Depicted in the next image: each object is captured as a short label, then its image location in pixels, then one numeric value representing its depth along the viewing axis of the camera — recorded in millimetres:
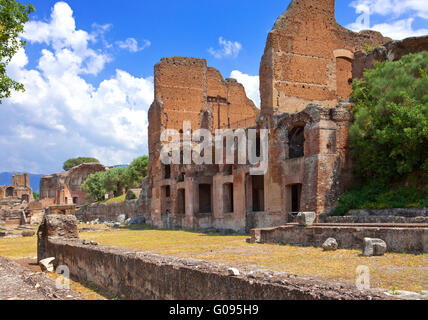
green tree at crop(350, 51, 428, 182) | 14953
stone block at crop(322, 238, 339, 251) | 12117
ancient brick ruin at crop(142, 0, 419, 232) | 17922
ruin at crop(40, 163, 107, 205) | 65250
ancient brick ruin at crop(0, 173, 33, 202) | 76062
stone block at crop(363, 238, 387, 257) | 10539
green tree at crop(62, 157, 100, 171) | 92881
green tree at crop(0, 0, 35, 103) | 13734
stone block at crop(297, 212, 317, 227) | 14211
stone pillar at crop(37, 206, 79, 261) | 13688
